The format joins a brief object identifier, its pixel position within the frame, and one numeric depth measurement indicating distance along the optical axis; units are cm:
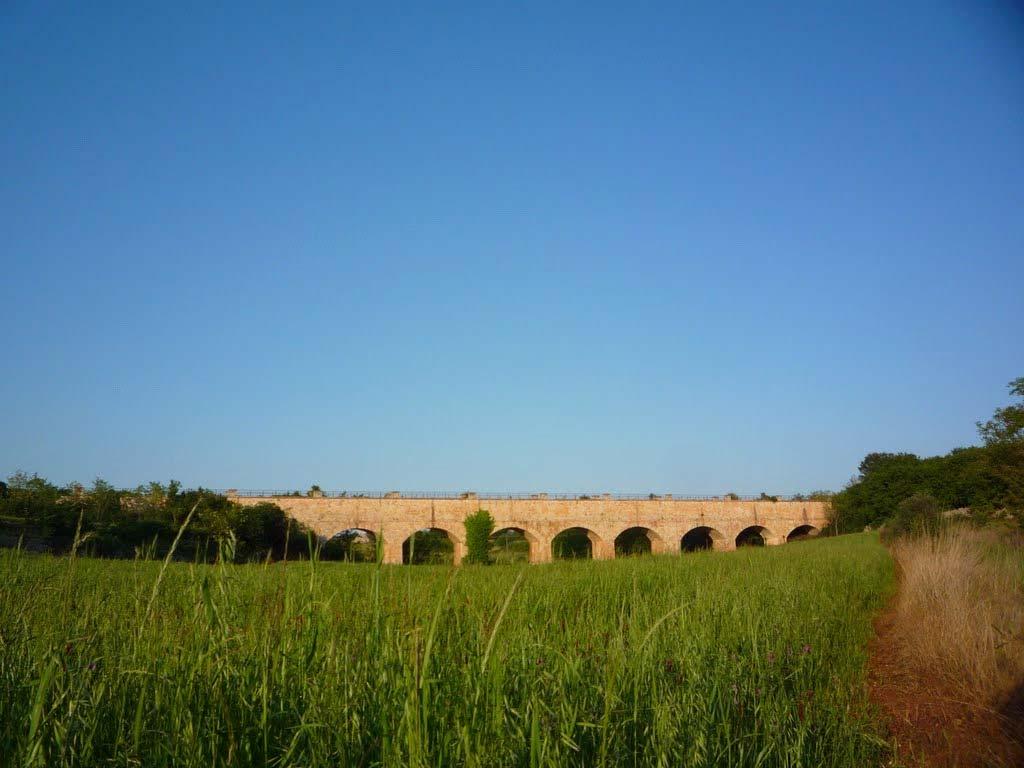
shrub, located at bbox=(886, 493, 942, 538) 1590
